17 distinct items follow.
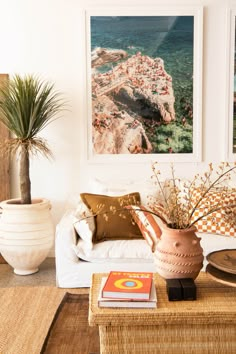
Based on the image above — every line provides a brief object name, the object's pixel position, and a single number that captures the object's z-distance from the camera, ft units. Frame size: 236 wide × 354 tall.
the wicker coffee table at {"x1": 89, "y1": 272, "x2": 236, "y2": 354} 6.46
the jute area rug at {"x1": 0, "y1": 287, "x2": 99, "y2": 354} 8.31
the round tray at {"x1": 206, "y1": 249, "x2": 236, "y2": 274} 7.10
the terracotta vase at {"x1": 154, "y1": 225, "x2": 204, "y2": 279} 7.09
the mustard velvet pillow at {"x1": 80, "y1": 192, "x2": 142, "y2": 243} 11.32
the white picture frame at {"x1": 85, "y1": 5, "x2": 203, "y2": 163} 13.32
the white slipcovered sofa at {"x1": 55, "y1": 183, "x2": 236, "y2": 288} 10.90
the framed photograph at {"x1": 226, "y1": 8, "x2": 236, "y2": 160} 13.35
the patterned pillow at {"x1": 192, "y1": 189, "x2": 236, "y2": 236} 11.40
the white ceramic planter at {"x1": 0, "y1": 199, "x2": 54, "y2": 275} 12.01
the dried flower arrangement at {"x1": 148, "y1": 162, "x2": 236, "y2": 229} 7.42
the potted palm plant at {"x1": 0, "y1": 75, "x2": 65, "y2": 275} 12.01
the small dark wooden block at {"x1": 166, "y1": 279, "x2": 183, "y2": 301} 6.79
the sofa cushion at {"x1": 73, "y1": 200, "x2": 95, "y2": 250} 10.94
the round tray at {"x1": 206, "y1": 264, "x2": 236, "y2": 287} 6.92
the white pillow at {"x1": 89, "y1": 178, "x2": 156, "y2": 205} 12.62
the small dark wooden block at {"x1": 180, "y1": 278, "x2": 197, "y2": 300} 6.79
